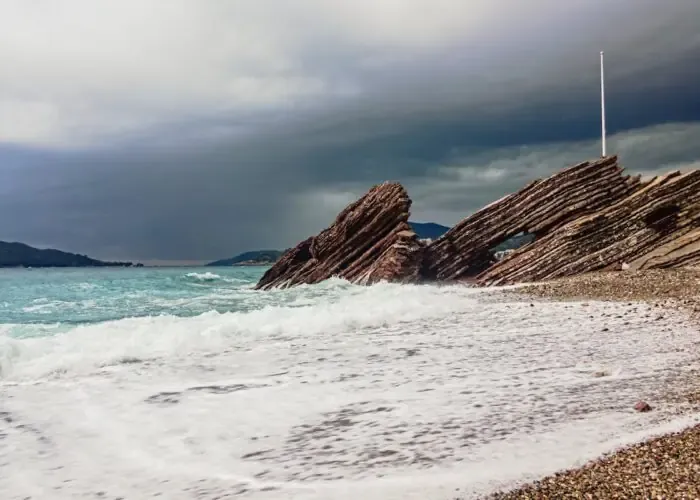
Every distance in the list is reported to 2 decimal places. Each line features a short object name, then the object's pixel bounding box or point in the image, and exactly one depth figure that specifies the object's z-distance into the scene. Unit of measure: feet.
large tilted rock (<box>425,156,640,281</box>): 89.76
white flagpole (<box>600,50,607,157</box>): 103.67
